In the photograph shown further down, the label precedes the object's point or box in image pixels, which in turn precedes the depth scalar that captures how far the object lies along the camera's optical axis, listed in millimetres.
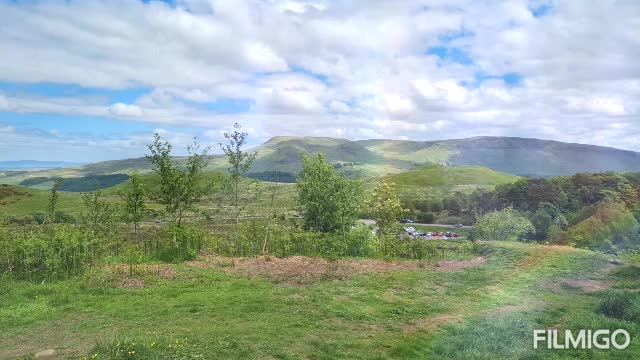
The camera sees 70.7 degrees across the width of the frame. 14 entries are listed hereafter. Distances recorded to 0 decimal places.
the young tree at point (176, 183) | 30438
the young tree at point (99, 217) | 31953
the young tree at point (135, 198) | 29250
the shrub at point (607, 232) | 55938
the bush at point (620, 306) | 16292
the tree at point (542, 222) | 98750
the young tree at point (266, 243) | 33356
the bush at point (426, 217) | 152625
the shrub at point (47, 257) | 22656
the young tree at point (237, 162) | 33688
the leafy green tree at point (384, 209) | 48281
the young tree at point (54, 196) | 49097
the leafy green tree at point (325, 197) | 38312
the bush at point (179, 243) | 27656
